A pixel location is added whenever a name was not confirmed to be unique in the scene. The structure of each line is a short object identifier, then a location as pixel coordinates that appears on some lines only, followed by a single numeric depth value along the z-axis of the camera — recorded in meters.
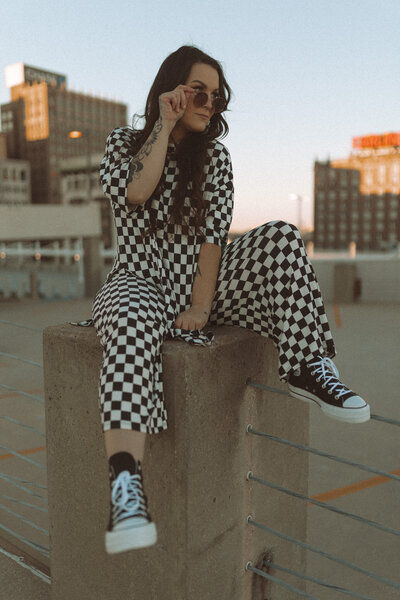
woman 1.69
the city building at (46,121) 110.25
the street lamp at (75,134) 14.96
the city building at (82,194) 82.85
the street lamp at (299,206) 35.28
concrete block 1.78
